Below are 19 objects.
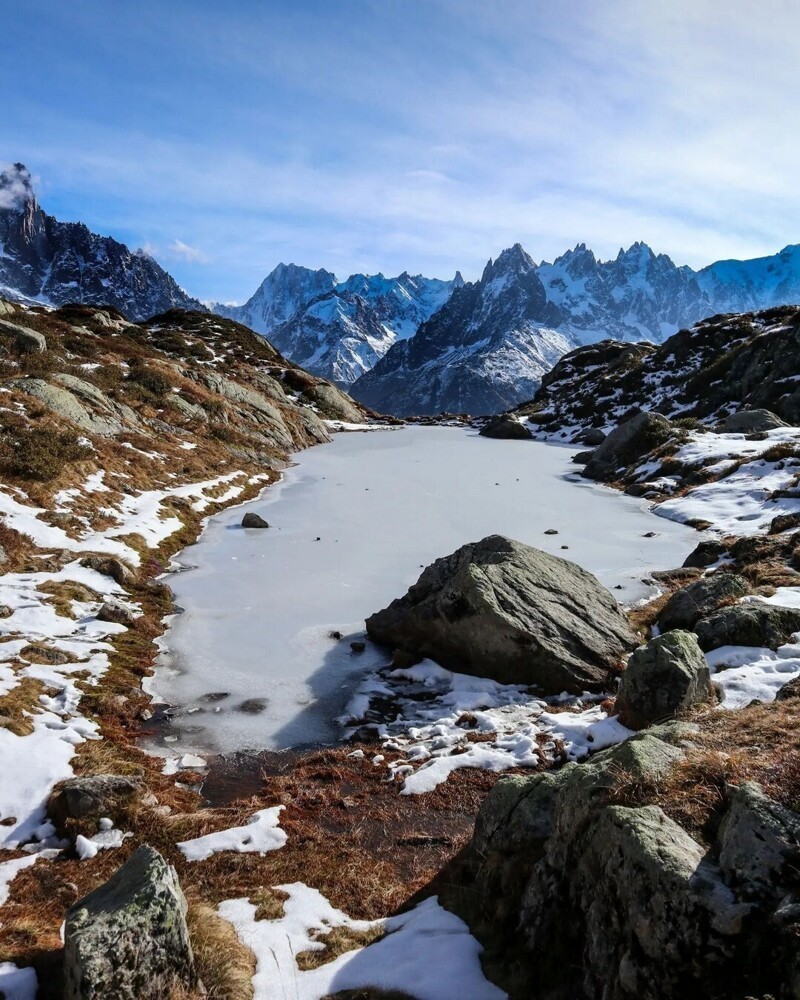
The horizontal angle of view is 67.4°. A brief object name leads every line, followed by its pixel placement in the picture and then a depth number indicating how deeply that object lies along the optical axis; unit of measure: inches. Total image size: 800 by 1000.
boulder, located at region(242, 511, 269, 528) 1016.9
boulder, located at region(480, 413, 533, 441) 3275.1
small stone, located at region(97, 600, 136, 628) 587.8
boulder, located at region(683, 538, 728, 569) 830.0
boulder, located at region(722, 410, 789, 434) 1818.4
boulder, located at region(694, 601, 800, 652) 503.2
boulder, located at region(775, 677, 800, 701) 353.7
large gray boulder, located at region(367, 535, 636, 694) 522.6
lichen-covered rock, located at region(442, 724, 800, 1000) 164.1
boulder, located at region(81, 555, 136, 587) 685.3
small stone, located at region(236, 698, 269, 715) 481.4
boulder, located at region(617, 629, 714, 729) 395.2
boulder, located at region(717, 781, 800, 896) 172.7
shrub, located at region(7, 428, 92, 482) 859.4
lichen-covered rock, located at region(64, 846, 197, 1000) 188.9
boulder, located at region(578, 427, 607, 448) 2768.2
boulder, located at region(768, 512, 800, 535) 895.7
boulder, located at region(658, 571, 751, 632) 580.7
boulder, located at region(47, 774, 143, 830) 324.8
